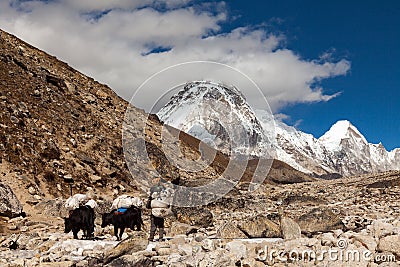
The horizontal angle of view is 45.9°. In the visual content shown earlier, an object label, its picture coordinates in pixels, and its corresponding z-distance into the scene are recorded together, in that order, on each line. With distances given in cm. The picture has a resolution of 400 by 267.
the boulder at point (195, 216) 1952
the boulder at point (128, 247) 1093
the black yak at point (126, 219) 1378
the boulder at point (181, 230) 1585
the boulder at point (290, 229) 1318
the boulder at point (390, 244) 919
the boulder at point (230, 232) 1368
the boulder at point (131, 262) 1041
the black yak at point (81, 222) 1411
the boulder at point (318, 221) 1463
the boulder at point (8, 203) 1891
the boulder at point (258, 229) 1379
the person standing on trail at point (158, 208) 1374
